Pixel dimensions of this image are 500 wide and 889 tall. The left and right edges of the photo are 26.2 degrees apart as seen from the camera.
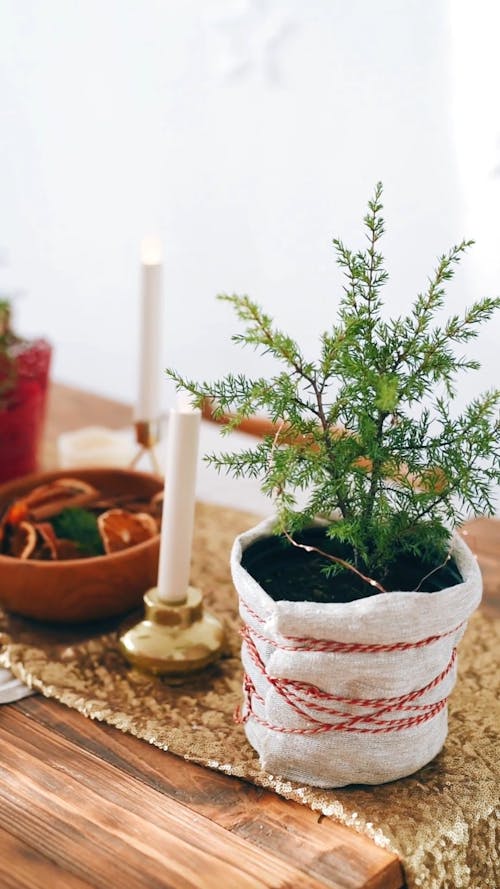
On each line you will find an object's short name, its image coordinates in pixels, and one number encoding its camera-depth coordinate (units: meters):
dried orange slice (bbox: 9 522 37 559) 0.92
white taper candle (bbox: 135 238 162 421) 1.01
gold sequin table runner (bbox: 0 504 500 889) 0.69
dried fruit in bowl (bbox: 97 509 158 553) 0.93
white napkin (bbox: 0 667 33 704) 0.85
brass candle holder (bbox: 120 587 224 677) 0.86
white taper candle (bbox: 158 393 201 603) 0.81
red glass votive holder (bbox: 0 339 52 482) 1.14
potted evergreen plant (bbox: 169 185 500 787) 0.68
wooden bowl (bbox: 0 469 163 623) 0.89
